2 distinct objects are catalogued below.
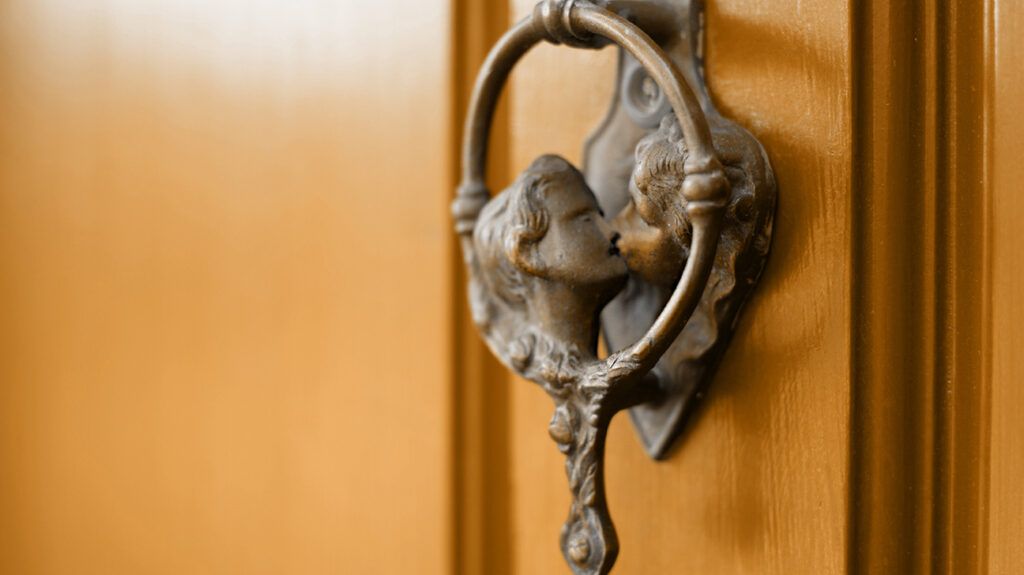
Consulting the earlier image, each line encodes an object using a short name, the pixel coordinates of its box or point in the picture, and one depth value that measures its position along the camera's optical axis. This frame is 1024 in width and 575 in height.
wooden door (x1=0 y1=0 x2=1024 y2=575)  0.60
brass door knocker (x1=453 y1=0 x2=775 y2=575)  0.61
